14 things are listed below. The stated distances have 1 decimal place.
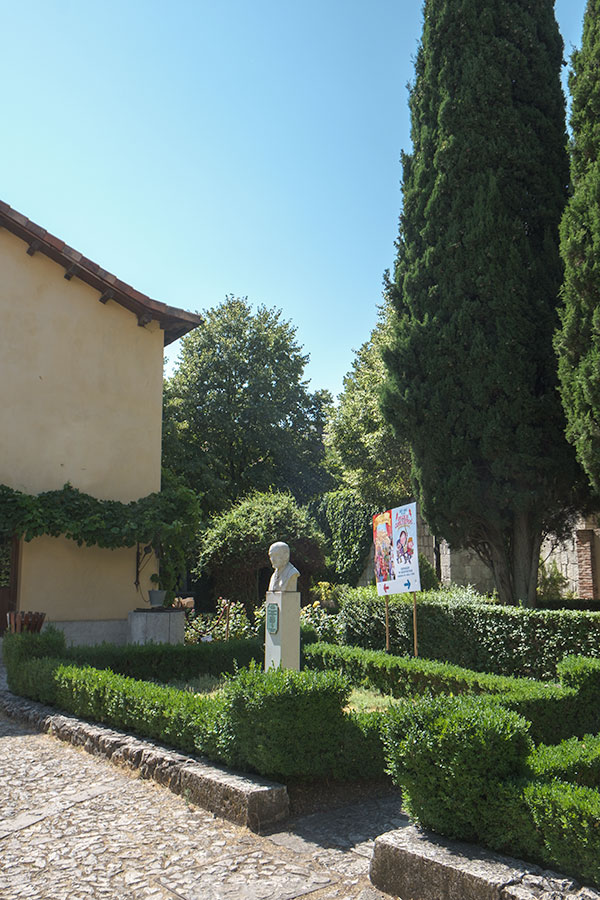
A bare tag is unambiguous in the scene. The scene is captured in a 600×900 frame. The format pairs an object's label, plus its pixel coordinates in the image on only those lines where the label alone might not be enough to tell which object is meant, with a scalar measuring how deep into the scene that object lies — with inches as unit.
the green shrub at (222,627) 535.2
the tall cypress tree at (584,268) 383.9
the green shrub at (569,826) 124.3
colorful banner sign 370.0
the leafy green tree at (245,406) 1100.5
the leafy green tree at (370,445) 832.9
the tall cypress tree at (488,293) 441.7
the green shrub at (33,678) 318.3
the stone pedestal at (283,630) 284.8
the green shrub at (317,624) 470.6
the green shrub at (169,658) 370.6
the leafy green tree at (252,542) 685.9
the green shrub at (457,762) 143.9
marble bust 291.1
